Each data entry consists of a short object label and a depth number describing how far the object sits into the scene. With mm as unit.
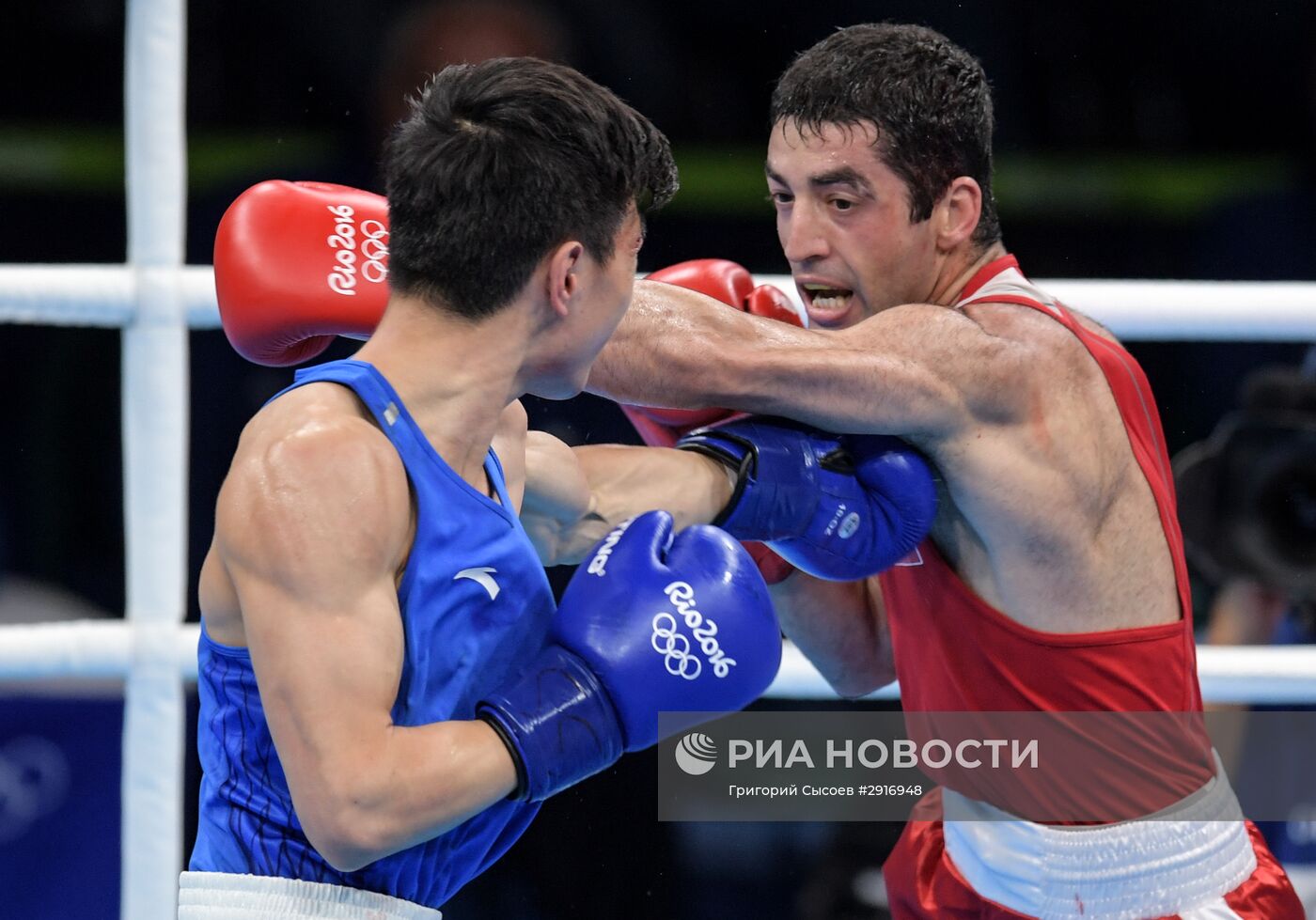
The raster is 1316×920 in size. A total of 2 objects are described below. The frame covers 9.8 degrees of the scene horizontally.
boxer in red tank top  6714
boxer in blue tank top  6340
